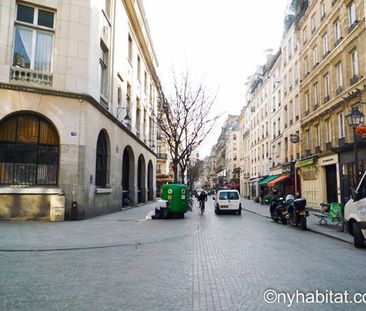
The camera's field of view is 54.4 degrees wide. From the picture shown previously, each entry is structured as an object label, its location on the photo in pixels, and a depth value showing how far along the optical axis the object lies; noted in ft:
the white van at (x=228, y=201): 78.18
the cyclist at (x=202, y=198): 81.71
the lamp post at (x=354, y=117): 43.75
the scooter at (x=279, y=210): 56.95
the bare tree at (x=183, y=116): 96.27
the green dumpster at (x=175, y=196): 63.10
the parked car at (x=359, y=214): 32.17
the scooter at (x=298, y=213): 49.42
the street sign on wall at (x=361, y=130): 50.00
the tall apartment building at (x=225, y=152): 284.86
